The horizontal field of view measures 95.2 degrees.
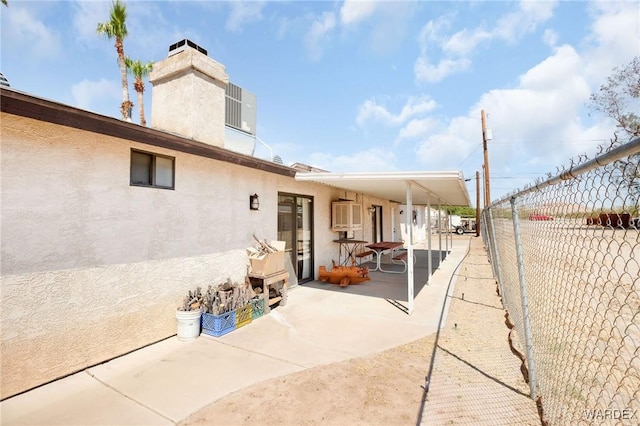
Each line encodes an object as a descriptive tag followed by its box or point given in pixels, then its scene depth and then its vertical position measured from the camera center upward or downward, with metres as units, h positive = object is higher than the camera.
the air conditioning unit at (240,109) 7.39 +3.00
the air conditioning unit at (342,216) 9.22 +0.24
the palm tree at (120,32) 13.66 +9.30
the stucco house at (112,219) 3.13 +0.07
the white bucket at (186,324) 4.52 -1.55
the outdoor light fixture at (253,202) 6.16 +0.46
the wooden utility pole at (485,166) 20.56 +4.08
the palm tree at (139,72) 17.27 +9.27
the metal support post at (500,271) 6.05 -1.06
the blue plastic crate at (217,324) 4.62 -1.61
